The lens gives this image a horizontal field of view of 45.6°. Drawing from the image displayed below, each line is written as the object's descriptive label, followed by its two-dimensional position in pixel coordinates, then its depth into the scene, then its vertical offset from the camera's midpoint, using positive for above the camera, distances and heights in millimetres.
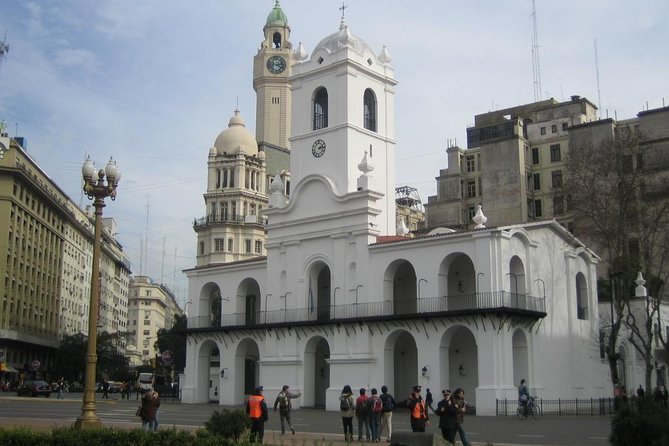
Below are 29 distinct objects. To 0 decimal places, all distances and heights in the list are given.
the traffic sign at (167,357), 43206 +704
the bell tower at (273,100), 94062 +31565
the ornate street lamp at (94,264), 21125 +2893
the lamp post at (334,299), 43750 +3869
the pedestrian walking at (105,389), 56500 -1328
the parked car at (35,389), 56031 -1328
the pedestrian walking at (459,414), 19141 -1031
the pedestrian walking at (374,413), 23188 -1235
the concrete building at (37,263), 67438 +10511
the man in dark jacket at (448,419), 18984 -1159
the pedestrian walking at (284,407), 24922 -1143
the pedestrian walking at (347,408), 23125 -1110
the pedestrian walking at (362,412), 23438 -1210
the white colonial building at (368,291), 39156 +4307
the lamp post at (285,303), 46031 +3834
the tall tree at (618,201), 35875 +7800
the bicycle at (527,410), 33809 -1668
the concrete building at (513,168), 70625 +18535
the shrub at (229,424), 17922 -1208
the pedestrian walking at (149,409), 22062 -1067
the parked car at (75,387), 76750 -1615
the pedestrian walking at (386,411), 23344 -1186
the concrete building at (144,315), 158562 +11025
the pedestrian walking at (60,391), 52812 -1382
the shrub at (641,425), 14141 -979
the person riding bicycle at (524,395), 33812 -1055
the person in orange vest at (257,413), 20344 -1082
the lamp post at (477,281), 38094 +4213
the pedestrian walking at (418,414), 20609 -1115
